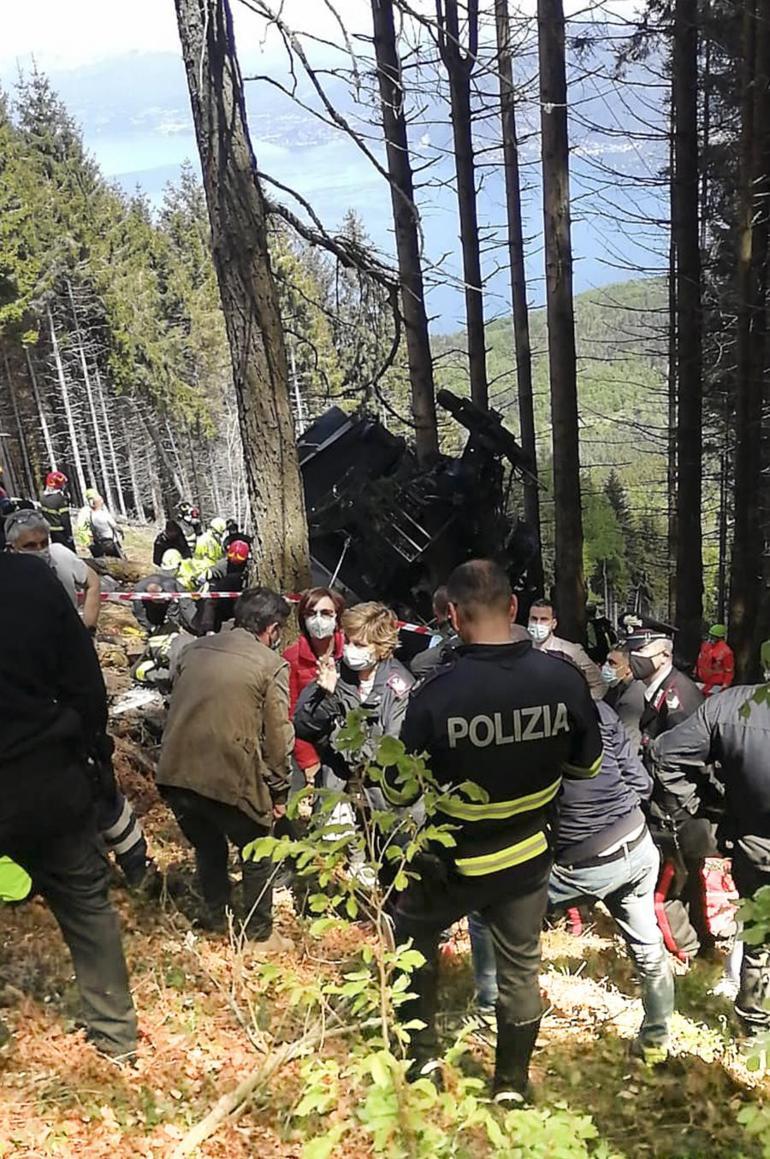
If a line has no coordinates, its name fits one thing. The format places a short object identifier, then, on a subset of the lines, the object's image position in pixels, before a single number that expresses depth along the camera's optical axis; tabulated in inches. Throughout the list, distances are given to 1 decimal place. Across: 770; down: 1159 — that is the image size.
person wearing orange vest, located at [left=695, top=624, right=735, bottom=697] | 366.0
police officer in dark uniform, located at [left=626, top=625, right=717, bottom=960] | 187.3
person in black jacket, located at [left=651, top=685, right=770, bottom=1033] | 139.1
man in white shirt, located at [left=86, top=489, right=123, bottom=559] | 635.5
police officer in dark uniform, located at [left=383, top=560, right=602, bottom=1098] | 115.4
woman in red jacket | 189.9
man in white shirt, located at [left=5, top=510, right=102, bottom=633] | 216.8
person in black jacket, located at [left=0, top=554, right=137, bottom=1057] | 115.6
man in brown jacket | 155.1
